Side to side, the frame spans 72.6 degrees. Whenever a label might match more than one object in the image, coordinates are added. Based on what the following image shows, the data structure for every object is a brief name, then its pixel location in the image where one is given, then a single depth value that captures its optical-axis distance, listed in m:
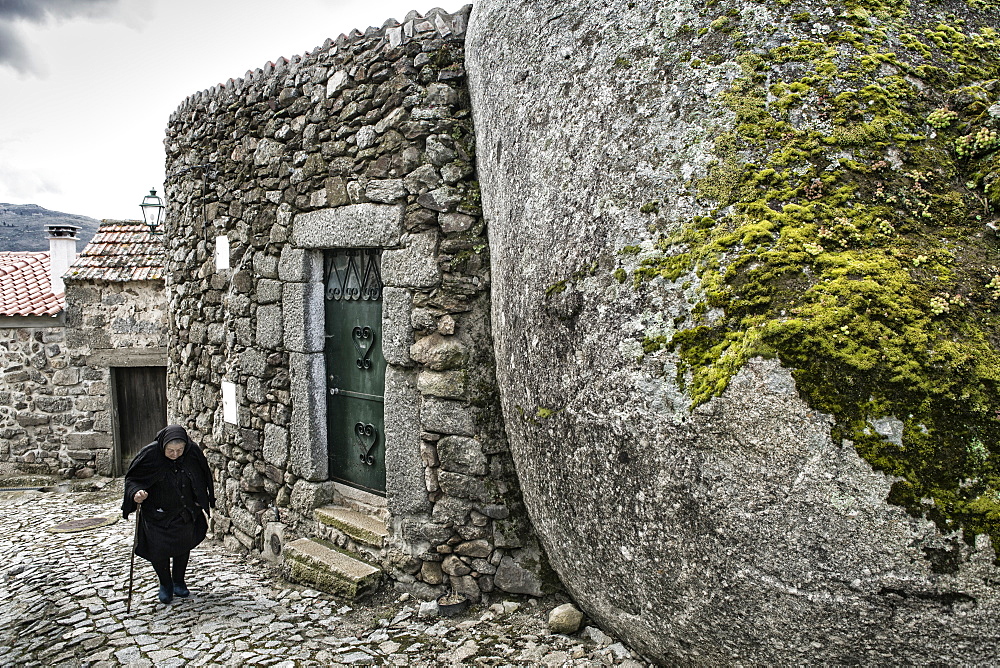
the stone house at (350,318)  3.86
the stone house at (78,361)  9.35
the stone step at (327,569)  4.16
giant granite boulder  2.10
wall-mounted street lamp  9.75
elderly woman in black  4.50
